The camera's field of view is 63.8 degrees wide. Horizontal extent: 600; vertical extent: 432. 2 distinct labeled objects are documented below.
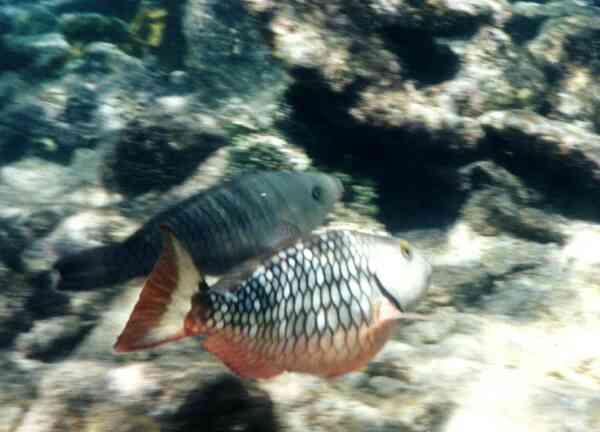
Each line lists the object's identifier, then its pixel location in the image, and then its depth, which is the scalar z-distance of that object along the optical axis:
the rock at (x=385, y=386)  2.39
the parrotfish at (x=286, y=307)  1.83
